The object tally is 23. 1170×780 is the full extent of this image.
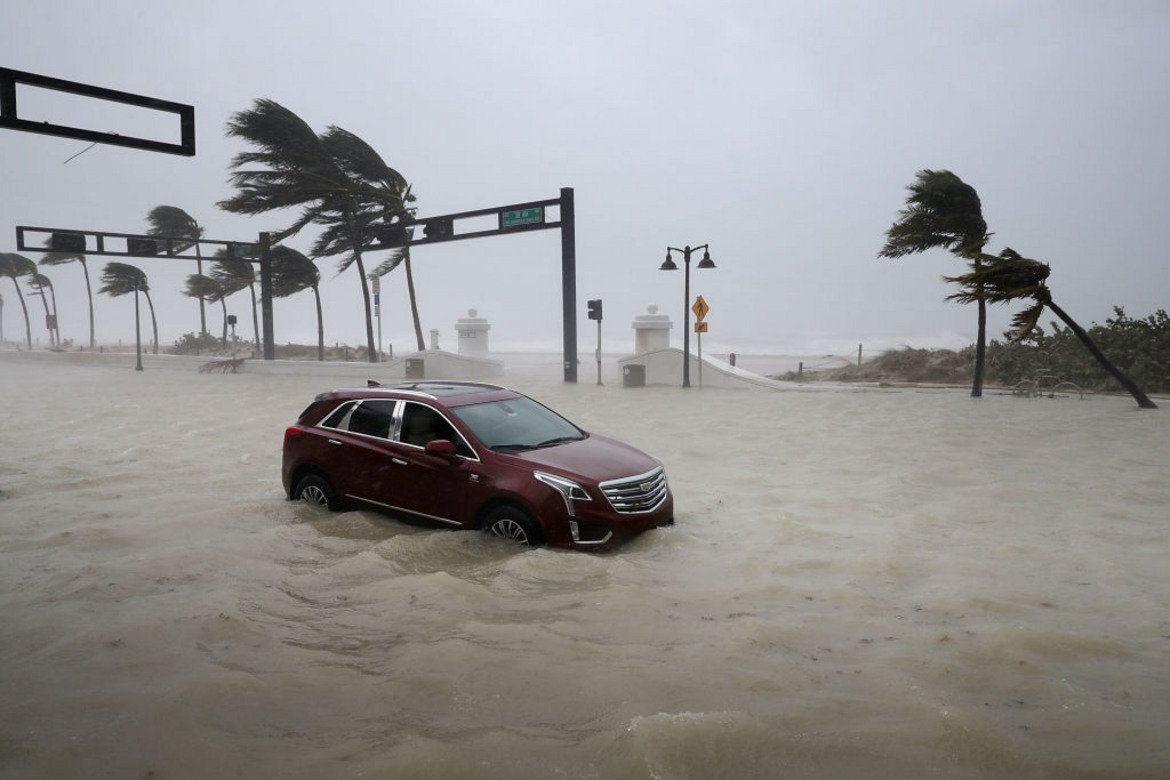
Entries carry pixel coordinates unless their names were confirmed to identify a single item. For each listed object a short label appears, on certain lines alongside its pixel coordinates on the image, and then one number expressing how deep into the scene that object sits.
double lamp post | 25.76
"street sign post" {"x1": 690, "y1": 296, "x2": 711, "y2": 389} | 25.70
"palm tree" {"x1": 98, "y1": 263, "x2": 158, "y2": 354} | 49.94
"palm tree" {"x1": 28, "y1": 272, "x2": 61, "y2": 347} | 74.50
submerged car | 7.04
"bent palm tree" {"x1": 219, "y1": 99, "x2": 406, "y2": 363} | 34.66
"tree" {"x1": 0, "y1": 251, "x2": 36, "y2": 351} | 73.31
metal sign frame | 8.27
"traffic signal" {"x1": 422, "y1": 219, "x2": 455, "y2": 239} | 31.05
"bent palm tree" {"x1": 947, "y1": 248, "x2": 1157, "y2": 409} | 19.09
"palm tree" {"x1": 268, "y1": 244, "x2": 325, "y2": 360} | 40.06
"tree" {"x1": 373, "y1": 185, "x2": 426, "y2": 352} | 35.09
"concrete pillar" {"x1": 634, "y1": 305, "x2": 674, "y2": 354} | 32.22
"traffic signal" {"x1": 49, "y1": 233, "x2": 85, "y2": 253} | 34.47
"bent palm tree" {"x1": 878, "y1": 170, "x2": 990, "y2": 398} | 23.44
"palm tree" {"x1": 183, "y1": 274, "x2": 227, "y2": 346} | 53.97
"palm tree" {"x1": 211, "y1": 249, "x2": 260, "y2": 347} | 49.56
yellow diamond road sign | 25.73
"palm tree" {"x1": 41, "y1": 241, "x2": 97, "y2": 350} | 59.07
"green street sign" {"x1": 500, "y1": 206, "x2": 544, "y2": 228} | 28.05
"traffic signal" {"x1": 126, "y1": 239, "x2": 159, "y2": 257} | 37.42
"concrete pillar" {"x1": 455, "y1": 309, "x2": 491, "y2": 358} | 35.81
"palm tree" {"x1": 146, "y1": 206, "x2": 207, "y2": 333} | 57.06
